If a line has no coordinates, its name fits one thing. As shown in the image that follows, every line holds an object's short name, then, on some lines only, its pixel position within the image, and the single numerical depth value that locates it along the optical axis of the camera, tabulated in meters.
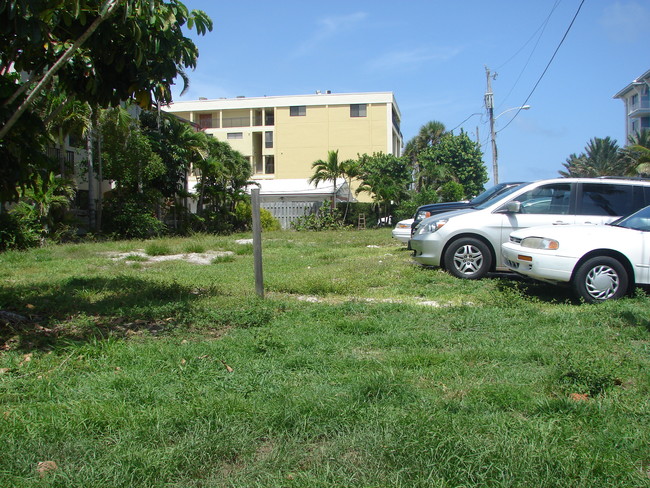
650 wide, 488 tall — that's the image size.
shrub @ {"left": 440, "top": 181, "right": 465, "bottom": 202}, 36.25
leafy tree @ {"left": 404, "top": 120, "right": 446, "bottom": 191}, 49.50
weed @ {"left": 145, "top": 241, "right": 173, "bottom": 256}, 15.15
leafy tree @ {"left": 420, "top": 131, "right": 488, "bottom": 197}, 46.56
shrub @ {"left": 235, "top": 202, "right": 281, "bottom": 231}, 31.83
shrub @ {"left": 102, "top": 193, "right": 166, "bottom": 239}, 23.61
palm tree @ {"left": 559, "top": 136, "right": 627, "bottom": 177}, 48.91
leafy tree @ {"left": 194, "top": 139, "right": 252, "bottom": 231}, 30.09
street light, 32.16
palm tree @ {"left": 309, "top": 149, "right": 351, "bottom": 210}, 33.41
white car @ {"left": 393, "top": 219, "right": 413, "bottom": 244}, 15.48
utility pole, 32.22
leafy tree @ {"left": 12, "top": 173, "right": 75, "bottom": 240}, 17.92
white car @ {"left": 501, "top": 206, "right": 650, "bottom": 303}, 7.44
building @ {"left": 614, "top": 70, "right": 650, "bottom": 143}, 55.31
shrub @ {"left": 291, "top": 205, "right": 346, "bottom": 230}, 32.75
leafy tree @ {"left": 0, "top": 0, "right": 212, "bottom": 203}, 5.62
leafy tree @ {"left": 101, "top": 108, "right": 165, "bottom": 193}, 23.28
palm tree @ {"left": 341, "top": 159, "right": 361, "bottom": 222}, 33.81
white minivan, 9.20
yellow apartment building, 48.94
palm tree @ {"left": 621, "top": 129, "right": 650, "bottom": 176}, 28.19
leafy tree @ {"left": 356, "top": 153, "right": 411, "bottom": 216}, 34.00
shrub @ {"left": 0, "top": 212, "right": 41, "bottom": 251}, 16.98
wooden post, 7.89
